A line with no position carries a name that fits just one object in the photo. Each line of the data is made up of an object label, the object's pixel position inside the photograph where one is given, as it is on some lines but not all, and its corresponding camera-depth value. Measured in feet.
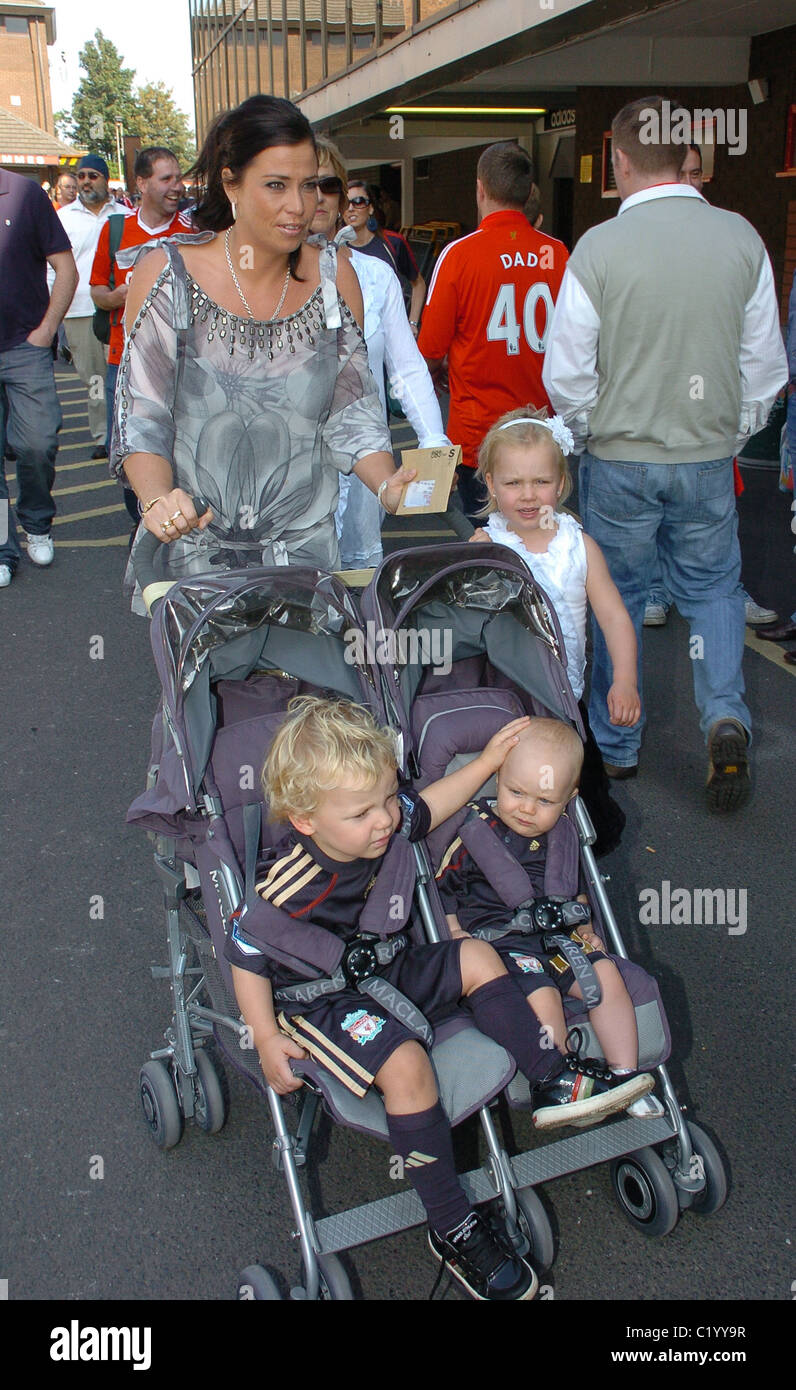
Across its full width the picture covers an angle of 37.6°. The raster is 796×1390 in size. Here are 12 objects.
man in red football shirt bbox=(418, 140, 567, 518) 17.31
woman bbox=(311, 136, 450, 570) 14.29
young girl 11.19
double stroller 7.86
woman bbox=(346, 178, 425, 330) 22.41
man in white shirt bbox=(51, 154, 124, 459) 32.99
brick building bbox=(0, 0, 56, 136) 165.48
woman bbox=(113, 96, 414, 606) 9.38
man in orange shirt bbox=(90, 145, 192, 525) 22.79
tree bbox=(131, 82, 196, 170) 268.82
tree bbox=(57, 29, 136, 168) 265.95
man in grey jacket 13.38
